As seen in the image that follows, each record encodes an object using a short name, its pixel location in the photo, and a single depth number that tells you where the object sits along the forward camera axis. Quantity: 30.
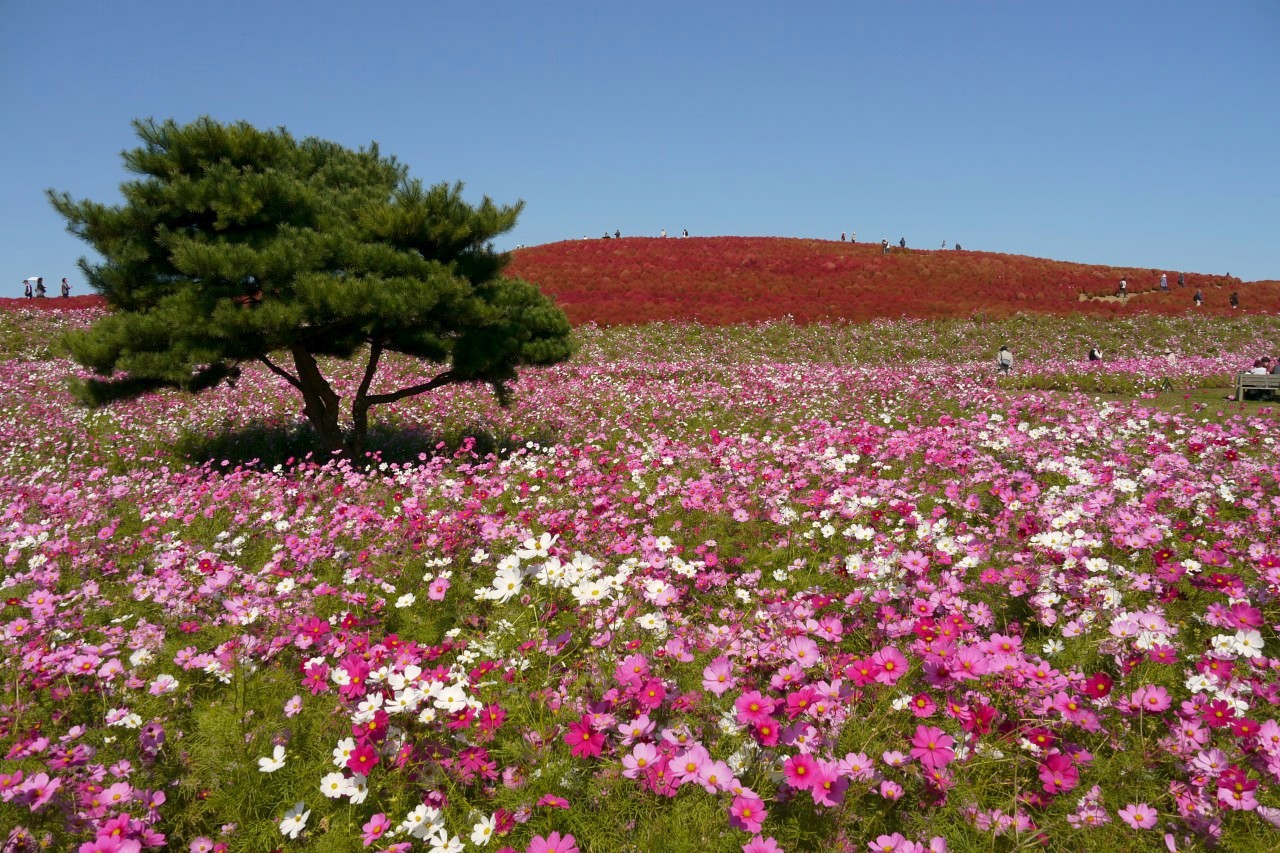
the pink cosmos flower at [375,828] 2.10
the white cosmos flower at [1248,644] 2.52
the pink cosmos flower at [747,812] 1.77
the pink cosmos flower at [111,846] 1.74
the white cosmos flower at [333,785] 2.14
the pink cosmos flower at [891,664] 2.19
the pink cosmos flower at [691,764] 1.90
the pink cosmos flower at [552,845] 1.72
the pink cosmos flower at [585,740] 2.01
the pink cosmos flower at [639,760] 1.95
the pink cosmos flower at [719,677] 2.21
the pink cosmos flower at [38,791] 1.97
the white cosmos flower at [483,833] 2.03
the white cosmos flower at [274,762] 2.27
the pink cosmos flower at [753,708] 2.01
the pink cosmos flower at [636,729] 2.03
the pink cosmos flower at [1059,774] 2.01
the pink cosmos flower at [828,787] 1.86
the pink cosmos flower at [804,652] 2.37
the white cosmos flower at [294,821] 2.09
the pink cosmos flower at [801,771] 1.88
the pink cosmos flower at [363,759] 2.17
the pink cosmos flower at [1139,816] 1.98
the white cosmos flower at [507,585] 2.79
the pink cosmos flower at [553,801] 2.00
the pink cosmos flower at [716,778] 1.89
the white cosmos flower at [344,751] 2.28
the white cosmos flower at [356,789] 2.16
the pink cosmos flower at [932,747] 1.94
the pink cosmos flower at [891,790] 2.04
